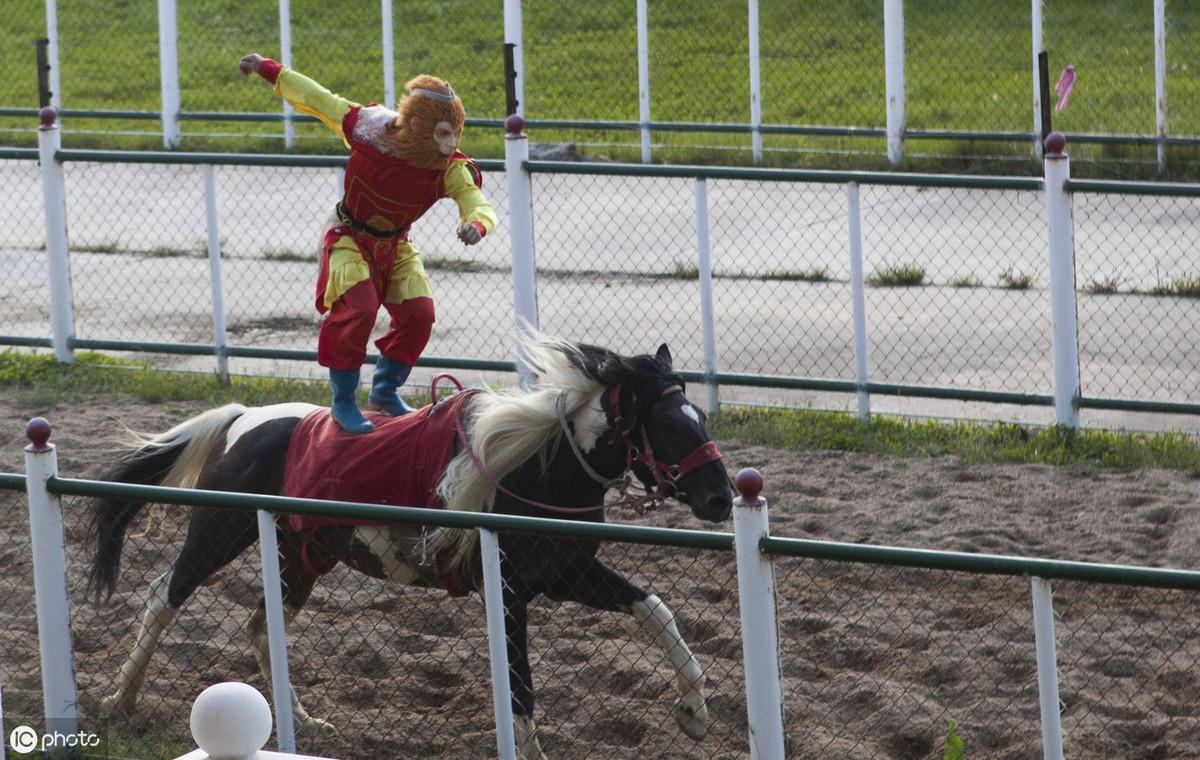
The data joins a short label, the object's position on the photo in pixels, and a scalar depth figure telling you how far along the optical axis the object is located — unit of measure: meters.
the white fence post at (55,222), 19.08
